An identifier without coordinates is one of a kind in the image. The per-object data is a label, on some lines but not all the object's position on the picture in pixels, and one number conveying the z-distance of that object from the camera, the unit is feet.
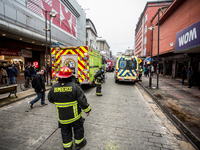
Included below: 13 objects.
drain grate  9.32
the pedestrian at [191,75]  28.50
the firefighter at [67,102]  6.81
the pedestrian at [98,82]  21.35
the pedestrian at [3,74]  30.12
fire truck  22.40
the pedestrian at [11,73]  25.50
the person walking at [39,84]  14.74
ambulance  33.30
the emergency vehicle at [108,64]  90.76
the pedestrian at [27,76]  27.10
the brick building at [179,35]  20.60
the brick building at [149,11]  88.77
